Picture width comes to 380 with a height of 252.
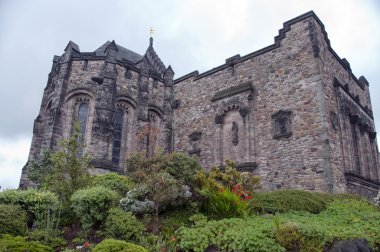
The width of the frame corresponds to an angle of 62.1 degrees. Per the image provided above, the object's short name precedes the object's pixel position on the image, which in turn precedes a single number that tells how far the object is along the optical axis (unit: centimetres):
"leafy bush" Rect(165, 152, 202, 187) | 966
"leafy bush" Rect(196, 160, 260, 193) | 1133
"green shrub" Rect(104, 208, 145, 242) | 768
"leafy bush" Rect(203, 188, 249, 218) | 914
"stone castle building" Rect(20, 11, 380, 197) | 1545
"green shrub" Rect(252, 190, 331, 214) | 991
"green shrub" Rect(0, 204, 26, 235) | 739
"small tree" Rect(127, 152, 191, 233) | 897
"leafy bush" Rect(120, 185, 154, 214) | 906
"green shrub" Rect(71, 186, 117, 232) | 843
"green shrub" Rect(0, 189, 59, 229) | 859
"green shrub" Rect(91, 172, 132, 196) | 1130
